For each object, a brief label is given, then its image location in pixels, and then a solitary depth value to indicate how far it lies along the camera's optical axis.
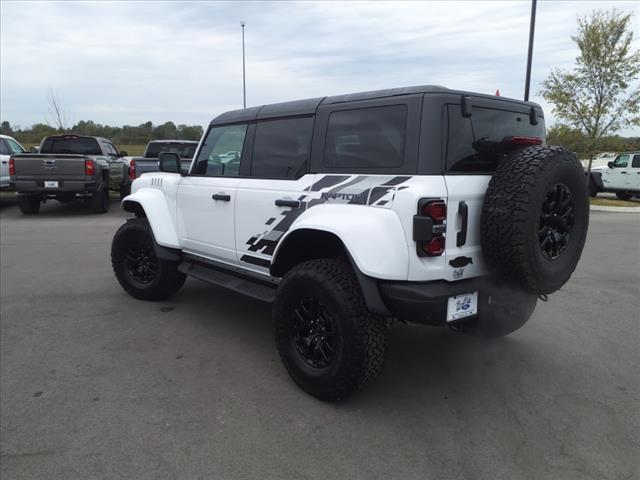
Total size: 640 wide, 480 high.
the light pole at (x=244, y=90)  28.00
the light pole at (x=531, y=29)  13.52
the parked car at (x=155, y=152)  11.93
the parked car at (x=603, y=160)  21.05
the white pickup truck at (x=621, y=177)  16.89
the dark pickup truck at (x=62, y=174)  10.93
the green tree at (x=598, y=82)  16.89
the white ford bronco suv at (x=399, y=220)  2.66
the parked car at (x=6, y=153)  12.15
